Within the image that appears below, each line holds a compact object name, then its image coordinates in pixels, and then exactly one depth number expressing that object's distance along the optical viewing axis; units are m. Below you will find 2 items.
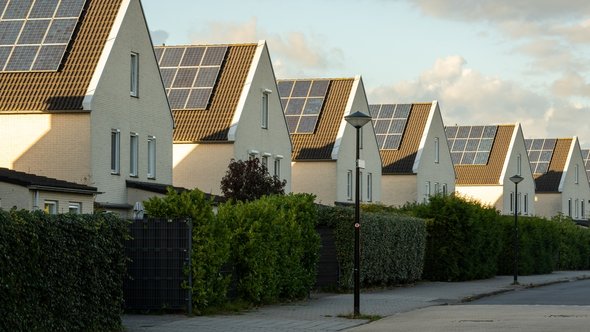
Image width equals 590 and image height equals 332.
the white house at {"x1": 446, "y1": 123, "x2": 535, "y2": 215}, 76.38
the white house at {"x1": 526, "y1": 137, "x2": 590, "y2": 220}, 87.00
